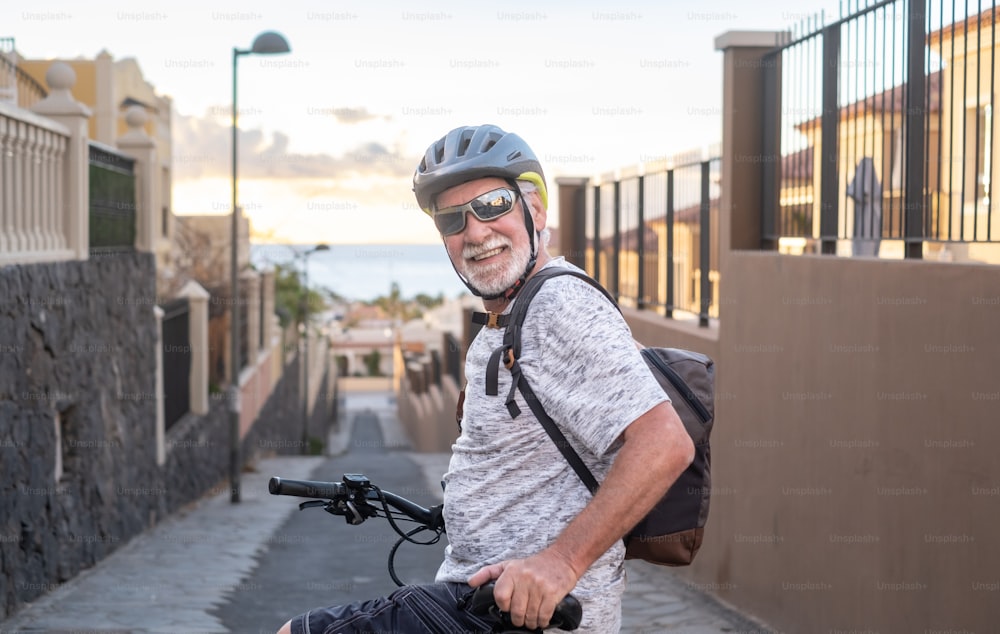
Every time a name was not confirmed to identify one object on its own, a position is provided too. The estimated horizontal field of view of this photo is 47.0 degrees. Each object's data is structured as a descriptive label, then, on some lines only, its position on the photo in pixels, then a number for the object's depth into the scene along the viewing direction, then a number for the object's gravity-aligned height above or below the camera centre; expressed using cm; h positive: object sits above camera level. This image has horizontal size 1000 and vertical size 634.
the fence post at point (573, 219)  1548 +83
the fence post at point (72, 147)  1028 +120
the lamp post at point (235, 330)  1769 -87
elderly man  215 -31
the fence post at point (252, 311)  2861 -85
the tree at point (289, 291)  4494 -54
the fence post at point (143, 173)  1334 +125
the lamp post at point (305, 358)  3528 -245
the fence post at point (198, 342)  1788 -101
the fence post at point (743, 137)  816 +103
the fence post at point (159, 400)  1391 -150
